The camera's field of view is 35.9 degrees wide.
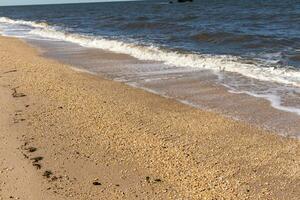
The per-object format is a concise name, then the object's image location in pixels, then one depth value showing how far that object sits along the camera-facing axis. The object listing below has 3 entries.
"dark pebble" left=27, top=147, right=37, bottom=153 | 5.70
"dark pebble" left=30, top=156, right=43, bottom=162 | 5.40
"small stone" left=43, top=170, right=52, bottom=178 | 5.01
